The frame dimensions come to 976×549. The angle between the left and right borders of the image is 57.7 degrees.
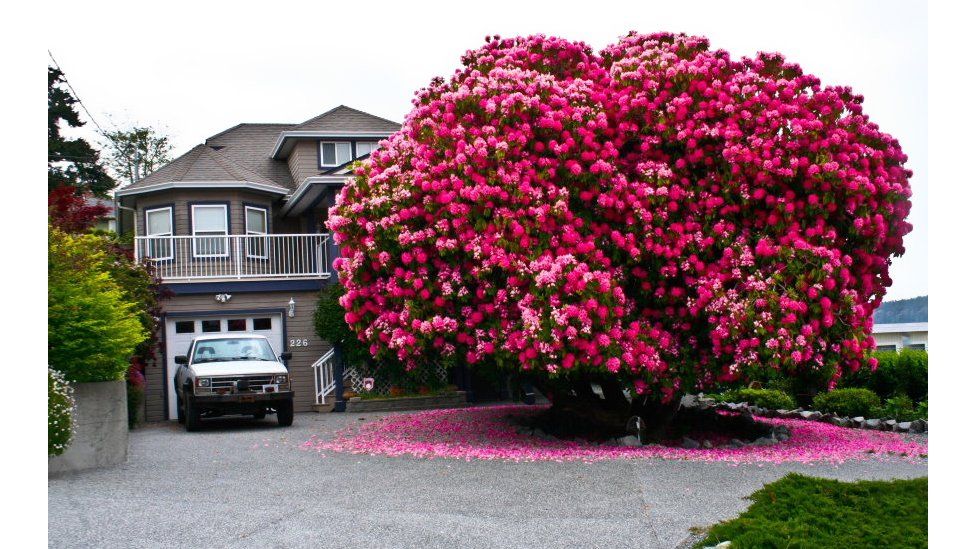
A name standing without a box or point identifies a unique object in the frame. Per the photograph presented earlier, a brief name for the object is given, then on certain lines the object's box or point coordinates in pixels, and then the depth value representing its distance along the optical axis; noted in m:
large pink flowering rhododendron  10.42
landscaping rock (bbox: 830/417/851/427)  14.72
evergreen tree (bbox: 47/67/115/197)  30.75
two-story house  19.98
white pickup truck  15.20
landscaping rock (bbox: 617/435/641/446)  11.81
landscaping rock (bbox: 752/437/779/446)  12.04
